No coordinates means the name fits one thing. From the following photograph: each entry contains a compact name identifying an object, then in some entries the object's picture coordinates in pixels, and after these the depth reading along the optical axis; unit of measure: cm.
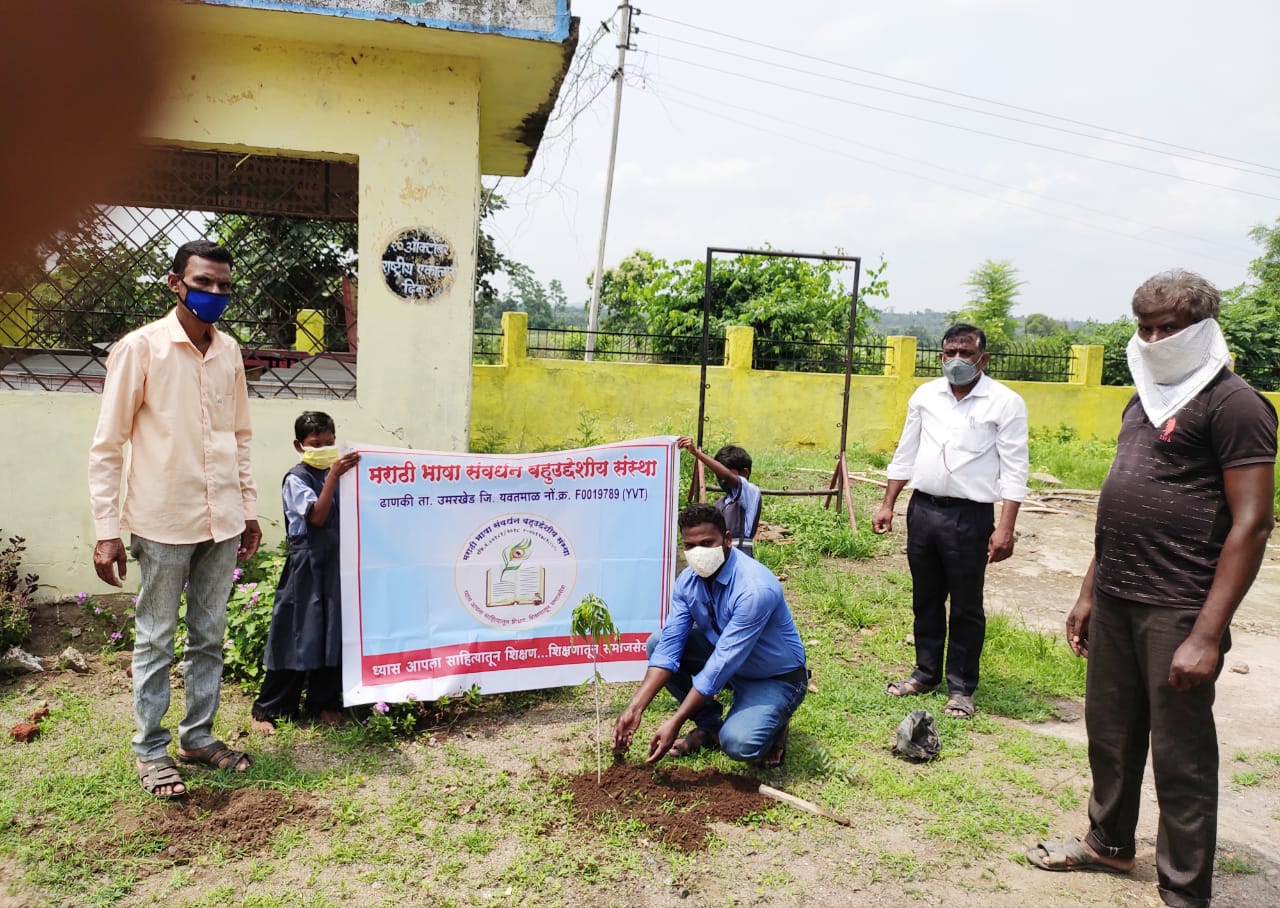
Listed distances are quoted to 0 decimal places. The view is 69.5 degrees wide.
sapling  366
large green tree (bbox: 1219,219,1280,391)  1855
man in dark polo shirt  260
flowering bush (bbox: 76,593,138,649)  477
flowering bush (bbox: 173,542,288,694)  429
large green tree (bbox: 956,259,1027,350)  2973
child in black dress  388
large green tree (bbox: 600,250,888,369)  1484
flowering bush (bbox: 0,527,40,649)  443
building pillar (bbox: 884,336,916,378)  1372
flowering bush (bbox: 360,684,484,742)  392
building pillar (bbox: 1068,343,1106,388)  1480
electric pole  1745
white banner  403
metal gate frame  700
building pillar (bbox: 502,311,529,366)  1212
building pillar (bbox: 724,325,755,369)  1293
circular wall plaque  518
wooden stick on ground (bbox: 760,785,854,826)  337
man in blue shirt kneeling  354
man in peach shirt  321
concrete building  493
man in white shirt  427
